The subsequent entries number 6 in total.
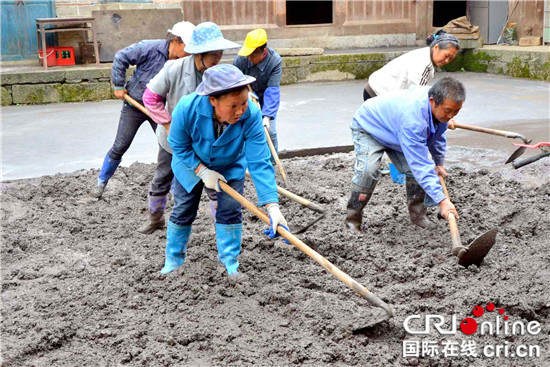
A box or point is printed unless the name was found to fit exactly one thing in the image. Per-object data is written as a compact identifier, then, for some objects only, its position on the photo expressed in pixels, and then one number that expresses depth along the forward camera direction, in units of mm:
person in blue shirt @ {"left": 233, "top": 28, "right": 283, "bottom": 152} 5770
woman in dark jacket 5043
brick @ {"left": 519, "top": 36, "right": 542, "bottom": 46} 13289
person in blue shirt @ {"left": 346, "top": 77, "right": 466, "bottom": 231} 3955
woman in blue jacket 3393
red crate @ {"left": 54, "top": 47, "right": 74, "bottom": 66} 11648
